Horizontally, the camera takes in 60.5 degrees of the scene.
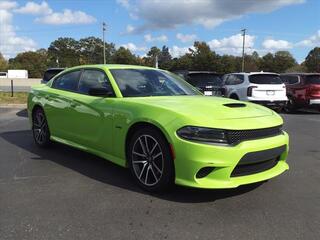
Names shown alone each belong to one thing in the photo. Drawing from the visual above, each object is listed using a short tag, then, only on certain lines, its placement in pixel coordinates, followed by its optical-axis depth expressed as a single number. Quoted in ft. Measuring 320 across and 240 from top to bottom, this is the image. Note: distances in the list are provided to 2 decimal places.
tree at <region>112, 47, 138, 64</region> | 205.59
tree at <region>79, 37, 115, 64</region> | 253.83
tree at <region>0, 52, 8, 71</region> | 248.14
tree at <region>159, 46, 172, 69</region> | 220.66
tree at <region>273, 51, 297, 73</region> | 193.82
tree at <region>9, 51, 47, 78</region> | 233.13
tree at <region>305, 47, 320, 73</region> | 196.34
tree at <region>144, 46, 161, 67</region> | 234.90
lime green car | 9.55
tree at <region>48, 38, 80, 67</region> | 260.75
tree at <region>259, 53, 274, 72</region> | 195.88
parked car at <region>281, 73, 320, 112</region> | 33.11
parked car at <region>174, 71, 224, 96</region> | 32.15
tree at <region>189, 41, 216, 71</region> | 182.36
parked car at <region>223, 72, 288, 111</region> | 31.99
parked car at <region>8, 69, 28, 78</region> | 177.42
